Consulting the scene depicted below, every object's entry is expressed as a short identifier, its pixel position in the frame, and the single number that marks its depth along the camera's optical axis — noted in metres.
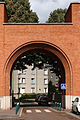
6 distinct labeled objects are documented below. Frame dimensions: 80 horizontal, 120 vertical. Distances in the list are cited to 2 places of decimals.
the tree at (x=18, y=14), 38.86
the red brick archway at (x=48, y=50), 25.94
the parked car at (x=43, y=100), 36.75
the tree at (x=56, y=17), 48.44
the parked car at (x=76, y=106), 20.57
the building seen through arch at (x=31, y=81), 67.00
